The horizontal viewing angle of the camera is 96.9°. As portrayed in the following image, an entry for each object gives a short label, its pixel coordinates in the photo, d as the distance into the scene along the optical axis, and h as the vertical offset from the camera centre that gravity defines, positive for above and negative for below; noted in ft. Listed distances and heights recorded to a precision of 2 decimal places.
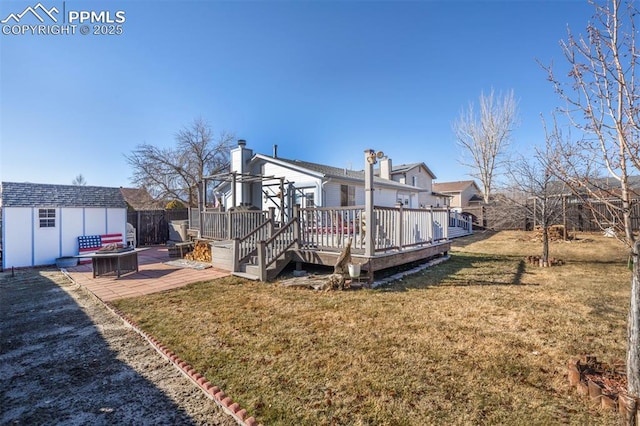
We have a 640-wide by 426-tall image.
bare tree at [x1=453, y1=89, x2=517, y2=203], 83.92 +25.97
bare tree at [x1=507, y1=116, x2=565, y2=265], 28.86 +2.69
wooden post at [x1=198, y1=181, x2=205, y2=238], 36.81 +0.91
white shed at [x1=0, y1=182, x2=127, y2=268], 33.32 +0.44
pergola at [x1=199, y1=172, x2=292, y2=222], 33.01 +4.90
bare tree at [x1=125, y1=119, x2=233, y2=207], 76.07 +16.51
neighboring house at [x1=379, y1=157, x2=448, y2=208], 71.10 +11.65
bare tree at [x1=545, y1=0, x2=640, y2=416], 7.96 +3.54
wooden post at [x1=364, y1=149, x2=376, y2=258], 20.87 +1.19
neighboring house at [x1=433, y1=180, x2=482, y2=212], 123.34 +11.85
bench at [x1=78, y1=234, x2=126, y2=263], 38.45 -2.86
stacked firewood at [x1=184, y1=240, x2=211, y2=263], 33.30 -3.88
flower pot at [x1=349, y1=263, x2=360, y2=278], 20.47 -3.77
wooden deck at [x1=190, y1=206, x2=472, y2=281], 22.54 -1.94
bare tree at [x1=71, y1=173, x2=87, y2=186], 130.31 +19.13
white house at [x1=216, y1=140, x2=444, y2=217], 41.32 +5.39
